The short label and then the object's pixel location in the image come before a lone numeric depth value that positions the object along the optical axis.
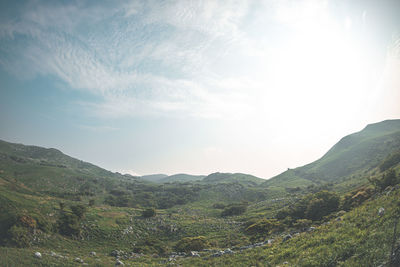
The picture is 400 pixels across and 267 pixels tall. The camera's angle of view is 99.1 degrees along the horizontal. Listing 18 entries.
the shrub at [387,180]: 26.52
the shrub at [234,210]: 73.64
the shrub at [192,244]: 28.38
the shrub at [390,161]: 65.21
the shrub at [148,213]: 51.50
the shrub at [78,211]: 35.60
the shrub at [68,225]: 29.14
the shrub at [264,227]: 29.84
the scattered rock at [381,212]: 12.73
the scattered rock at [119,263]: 19.57
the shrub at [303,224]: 26.02
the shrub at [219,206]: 98.74
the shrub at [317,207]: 32.06
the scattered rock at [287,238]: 19.07
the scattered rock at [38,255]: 16.31
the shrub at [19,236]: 20.05
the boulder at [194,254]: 22.76
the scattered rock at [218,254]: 20.50
